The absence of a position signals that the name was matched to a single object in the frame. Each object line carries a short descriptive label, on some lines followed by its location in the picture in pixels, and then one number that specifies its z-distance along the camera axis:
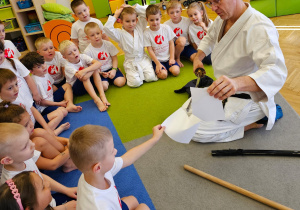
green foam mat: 2.51
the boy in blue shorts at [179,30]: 3.49
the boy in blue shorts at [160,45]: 3.25
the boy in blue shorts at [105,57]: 3.25
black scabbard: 1.84
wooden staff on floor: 1.51
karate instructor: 1.45
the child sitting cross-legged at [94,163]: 1.11
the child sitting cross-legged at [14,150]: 1.38
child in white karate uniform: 3.18
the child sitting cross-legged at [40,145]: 1.73
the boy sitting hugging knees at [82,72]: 3.00
